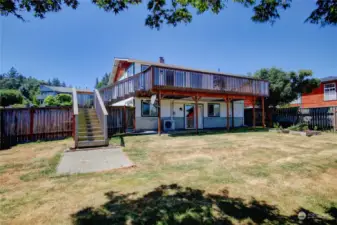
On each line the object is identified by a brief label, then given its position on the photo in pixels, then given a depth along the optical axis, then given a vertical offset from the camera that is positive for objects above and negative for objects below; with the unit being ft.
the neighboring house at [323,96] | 61.77 +7.25
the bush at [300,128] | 38.54 -3.11
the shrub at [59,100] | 81.51 +7.89
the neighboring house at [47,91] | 138.72 +20.70
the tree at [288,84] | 53.01 +9.54
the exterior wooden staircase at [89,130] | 23.38 -2.18
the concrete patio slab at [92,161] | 14.76 -4.46
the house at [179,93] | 34.96 +5.14
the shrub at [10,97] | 93.88 +11.02
